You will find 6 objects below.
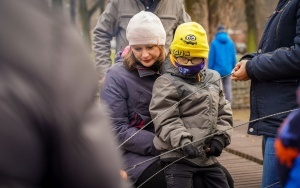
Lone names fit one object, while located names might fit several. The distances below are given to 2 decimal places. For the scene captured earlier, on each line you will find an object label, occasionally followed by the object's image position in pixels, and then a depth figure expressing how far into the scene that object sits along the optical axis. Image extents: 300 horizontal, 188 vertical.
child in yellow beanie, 3.67
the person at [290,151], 1.68
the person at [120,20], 4.96
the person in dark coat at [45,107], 1.03
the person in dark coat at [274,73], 3.51
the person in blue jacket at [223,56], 12.18
